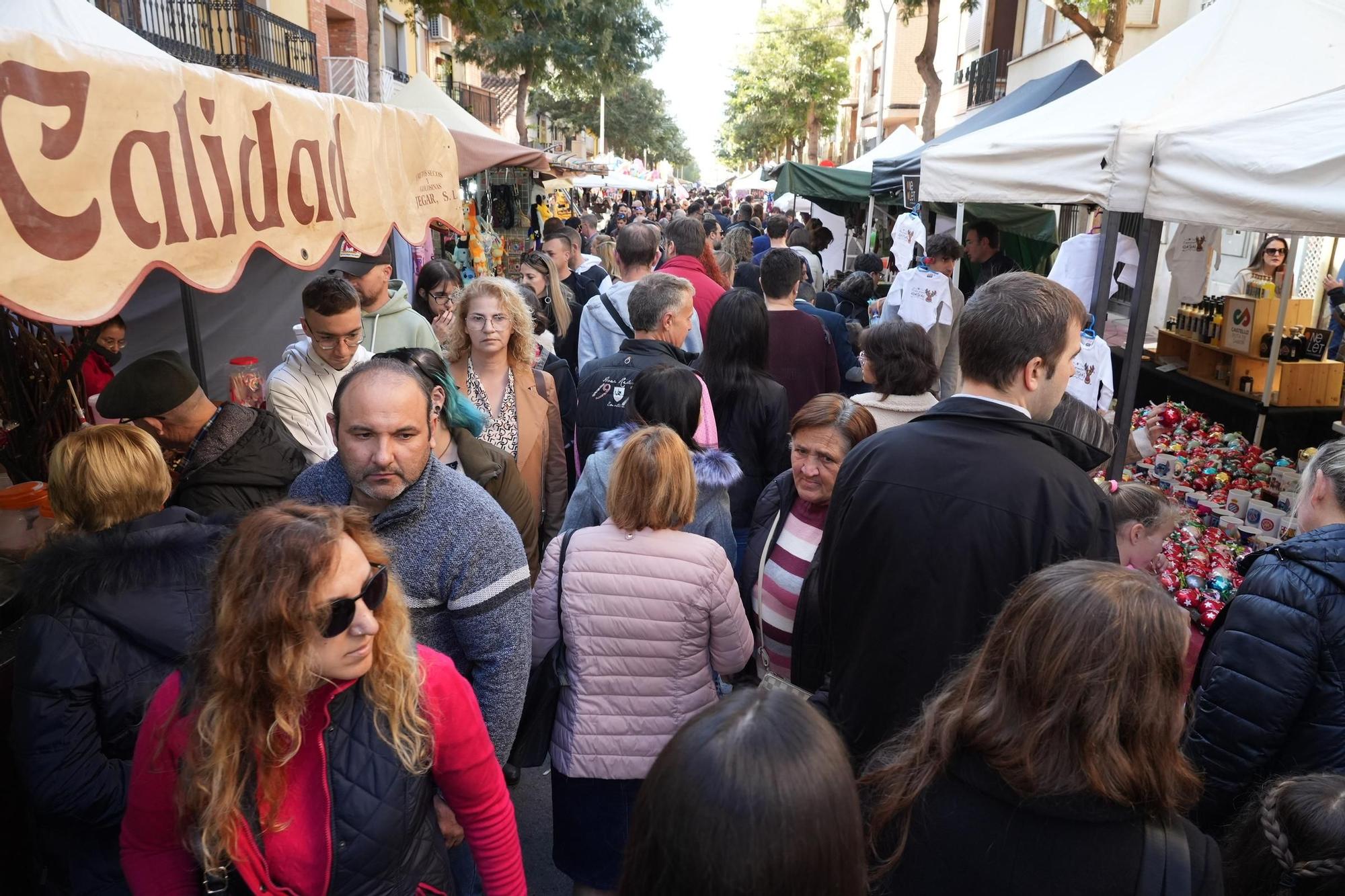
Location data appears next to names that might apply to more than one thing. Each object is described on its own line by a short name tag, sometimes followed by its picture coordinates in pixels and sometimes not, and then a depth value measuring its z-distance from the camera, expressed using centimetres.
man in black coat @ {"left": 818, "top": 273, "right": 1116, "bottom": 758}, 198
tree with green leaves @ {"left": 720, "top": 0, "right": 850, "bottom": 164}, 4184
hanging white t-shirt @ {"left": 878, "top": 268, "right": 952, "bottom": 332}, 653
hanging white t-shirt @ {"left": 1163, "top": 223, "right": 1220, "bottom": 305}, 628
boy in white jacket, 366
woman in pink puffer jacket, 255
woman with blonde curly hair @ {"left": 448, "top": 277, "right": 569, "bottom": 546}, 380
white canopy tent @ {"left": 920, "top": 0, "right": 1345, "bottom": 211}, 396
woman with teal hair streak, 293
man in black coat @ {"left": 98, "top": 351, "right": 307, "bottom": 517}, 280
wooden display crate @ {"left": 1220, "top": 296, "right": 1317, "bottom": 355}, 536
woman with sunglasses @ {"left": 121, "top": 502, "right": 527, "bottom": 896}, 153
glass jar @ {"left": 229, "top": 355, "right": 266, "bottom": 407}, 397
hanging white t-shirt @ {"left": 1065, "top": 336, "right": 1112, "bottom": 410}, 411
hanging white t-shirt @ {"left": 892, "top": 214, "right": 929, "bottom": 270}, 791
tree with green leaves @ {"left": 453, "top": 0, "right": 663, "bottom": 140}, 2347
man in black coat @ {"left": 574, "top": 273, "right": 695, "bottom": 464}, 392
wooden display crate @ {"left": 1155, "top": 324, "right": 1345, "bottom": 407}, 518
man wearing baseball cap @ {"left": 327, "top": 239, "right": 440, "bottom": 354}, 472
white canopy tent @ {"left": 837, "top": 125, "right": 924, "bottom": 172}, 1275
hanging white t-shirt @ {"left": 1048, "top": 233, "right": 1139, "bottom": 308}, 491
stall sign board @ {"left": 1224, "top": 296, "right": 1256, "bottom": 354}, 543
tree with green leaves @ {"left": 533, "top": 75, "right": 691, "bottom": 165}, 4469
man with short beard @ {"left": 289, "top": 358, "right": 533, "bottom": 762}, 220
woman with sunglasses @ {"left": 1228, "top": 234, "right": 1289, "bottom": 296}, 674
